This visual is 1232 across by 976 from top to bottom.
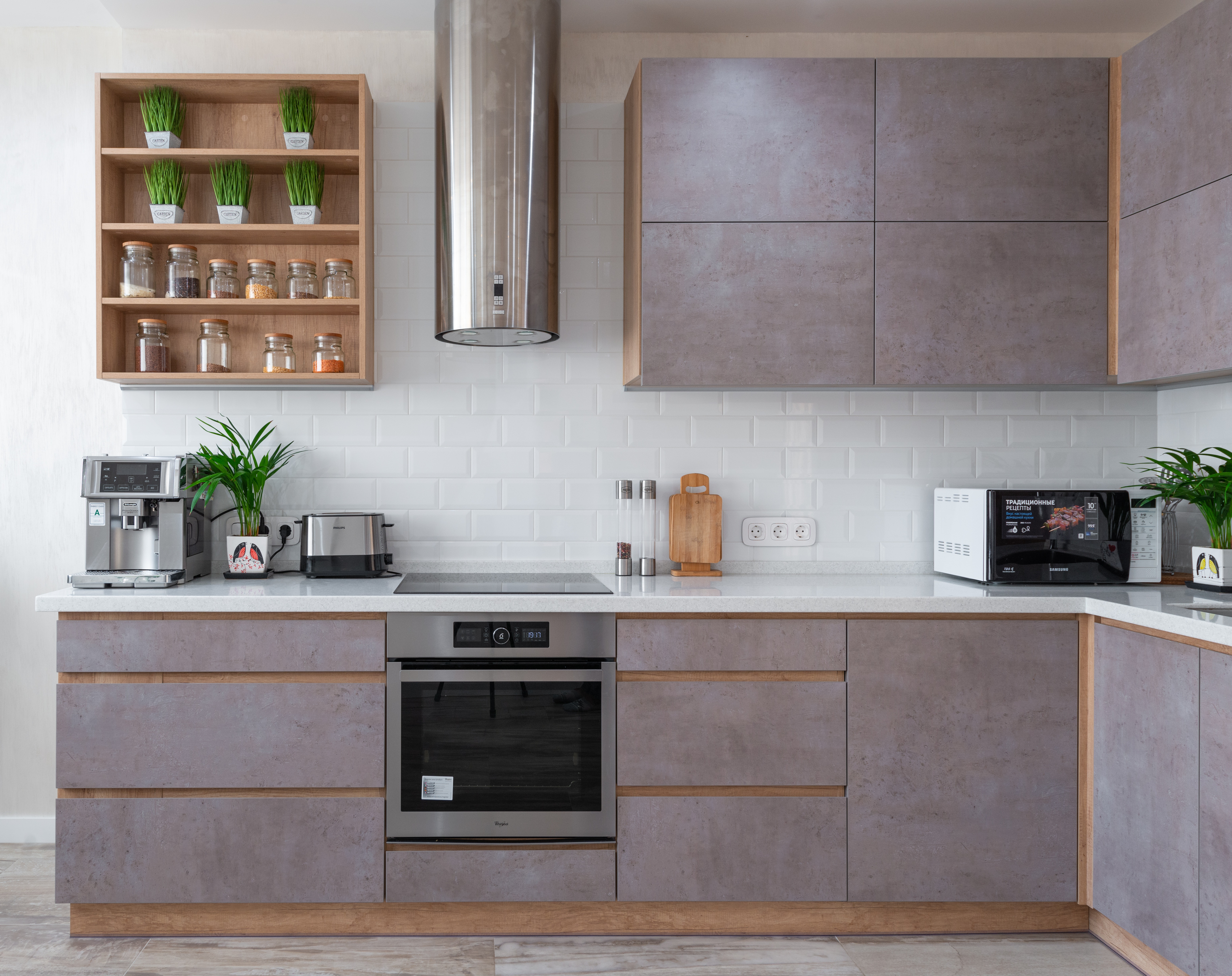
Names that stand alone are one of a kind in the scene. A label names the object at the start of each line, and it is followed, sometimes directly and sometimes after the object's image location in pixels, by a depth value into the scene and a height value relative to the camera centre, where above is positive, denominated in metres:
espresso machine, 2.36 -0.10
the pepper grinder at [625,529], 2.68 -0.13
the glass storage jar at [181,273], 2.60 +0.63
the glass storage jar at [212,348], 2.63 +0.42
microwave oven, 2.44 -0.13
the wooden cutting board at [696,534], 2.73 -0.14
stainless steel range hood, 2.41 +0.90
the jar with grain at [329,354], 2.63 +0.40
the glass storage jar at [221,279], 2.64 +0.63
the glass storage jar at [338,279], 2.66 +0.63
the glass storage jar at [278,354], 2.65 +0.40
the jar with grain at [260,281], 2.62 +0.63
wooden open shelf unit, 2.58 +0.84
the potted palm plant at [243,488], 2.55 +0.00
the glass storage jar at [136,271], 2.61 +0.65
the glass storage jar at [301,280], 2.67 +0.63
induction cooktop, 2.36 -0.27
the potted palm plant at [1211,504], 2.25 -0.03
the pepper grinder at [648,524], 2.72 -0.11
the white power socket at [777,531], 2.82 -0.13
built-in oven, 2.21 -0.61
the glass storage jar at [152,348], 2.61 +0.41
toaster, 2.53 -0.17
